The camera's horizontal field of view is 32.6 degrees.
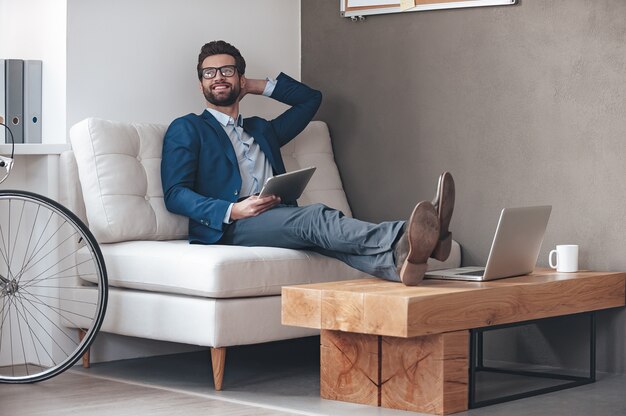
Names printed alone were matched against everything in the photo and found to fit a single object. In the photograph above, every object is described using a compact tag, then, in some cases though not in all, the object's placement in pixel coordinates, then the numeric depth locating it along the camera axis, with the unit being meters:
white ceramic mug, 3.98
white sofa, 3.62
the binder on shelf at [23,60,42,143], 4.26
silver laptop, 3.58
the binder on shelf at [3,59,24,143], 4.18
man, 3.46
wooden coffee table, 3.21
